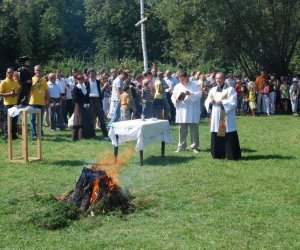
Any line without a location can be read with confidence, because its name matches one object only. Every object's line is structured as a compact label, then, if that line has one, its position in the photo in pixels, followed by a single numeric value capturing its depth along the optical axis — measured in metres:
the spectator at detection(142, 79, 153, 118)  18.03
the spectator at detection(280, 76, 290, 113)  24.88
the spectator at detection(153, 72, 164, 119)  18.36
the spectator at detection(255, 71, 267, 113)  24.66
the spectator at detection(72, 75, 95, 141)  15.20
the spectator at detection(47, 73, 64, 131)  17.54
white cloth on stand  11.53
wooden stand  11.55
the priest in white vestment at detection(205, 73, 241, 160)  11.97
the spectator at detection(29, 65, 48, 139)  14.24
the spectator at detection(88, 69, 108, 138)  16.05
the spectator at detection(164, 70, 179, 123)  19.75
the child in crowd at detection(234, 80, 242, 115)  24.39
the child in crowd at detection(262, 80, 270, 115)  24.39
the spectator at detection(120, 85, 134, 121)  15.93
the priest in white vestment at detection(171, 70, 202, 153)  12.91
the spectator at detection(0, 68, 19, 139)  14.91
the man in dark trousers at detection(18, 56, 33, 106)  11.76
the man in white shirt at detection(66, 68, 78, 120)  18.75
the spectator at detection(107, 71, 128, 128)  16.58
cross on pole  29.34
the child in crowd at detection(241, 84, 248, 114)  24.59
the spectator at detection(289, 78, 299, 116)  23.86
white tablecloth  11.20
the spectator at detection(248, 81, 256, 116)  23.97
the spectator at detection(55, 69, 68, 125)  18.19
